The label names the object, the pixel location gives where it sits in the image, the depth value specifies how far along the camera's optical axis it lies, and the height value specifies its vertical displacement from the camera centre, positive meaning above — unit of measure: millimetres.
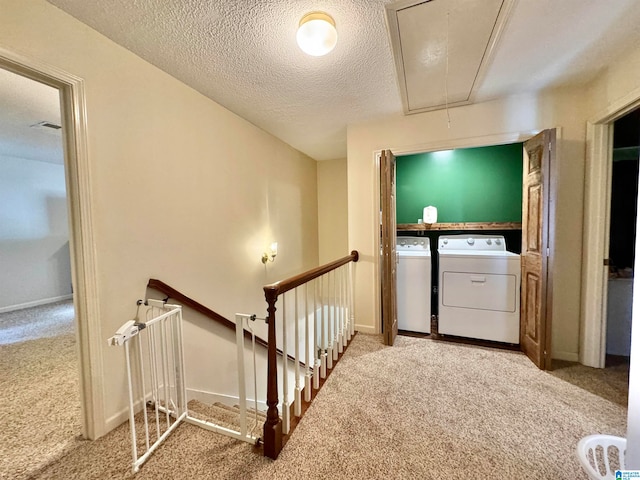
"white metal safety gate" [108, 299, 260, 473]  1427 -949
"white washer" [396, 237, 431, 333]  2797 -716
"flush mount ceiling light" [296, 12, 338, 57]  1360 +1066
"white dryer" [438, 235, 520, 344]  2502 -713
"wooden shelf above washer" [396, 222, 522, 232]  2873 -2
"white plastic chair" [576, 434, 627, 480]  1050 -1087
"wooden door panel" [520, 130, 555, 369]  2039 -225
